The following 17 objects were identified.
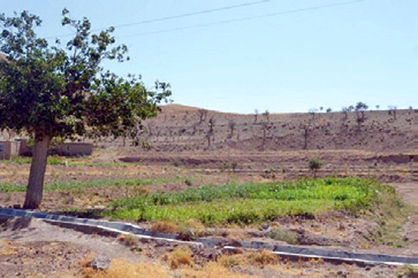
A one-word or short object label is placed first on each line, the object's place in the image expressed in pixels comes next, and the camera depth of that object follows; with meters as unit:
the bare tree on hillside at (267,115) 106.25
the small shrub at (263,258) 11.95
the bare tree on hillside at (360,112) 87.62
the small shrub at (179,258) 11.75
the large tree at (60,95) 17.25
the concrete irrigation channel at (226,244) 11.64
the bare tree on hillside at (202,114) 109.97
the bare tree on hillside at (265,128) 87.06
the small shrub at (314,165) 49.34
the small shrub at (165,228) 14.35
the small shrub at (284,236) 14.01
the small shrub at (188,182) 35.66
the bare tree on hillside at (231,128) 93.50
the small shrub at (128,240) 13.50
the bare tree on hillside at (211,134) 91.72
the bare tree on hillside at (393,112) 88.75
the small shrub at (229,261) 11.71
